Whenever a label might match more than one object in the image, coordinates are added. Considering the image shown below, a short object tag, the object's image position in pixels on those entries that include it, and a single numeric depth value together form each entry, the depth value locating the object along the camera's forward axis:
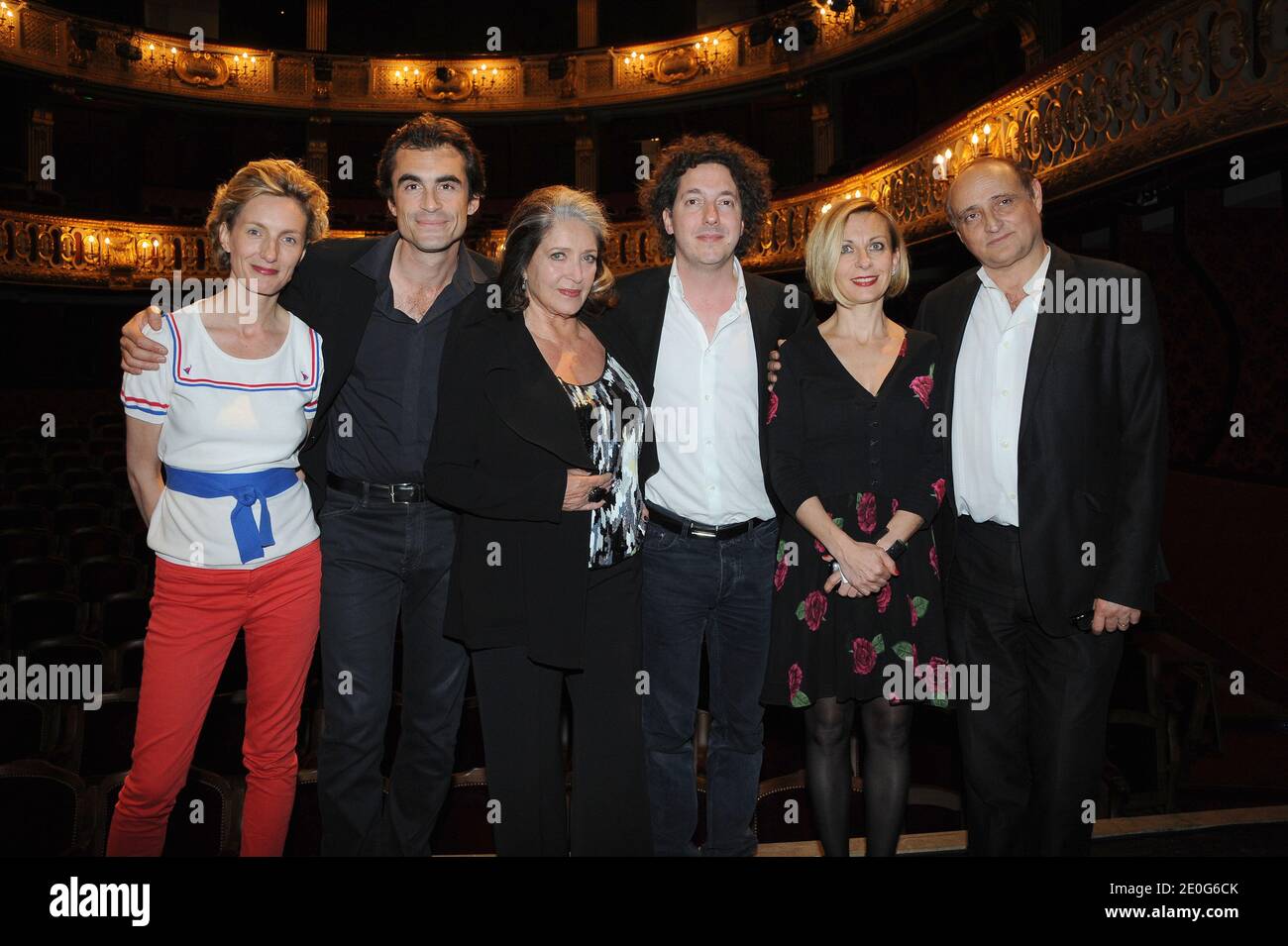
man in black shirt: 2.40
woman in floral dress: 2.31
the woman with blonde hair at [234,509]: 2.14
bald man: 2.28
